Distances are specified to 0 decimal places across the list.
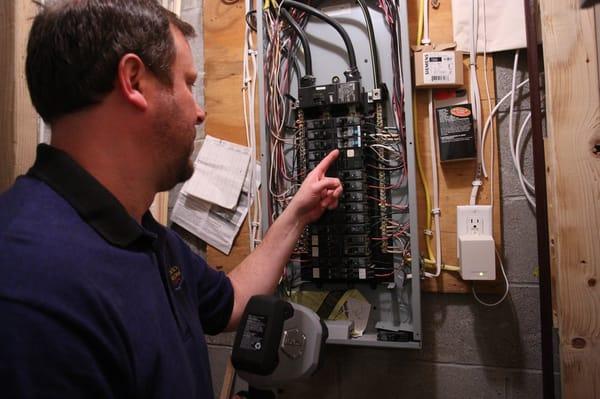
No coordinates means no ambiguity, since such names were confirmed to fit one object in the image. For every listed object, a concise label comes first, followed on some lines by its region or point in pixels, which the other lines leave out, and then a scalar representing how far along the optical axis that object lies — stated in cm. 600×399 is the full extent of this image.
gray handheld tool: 85
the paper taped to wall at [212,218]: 150
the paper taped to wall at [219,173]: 149
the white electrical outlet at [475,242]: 112
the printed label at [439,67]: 119
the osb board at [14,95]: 132
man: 50
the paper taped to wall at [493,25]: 119
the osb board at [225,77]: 152
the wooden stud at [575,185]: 88
